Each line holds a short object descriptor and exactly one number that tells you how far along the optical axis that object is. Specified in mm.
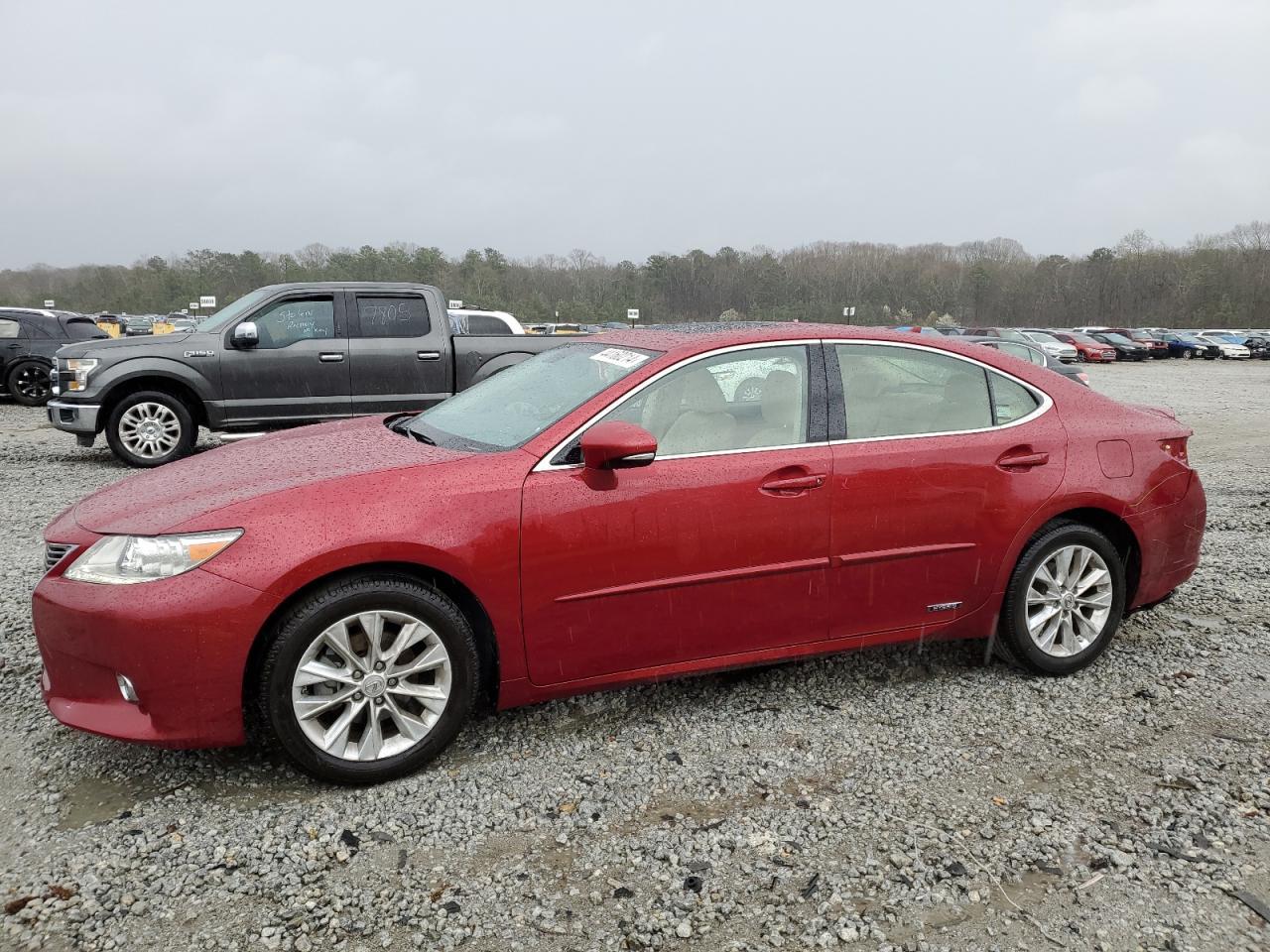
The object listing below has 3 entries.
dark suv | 15391
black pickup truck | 9289
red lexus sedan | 2869
